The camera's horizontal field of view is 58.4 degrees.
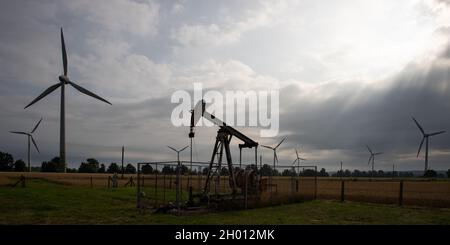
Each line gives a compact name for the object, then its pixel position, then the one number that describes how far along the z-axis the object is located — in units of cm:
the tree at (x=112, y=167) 11337
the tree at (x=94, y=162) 11954
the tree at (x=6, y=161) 10612
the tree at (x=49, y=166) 10824
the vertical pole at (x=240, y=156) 2097
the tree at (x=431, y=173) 11869
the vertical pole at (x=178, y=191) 1622
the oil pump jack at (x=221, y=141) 1934
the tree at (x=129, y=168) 11379
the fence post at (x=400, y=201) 2257
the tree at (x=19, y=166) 10610
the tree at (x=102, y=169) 11822
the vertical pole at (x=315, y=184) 2620
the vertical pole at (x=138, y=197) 1844
